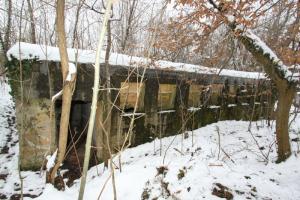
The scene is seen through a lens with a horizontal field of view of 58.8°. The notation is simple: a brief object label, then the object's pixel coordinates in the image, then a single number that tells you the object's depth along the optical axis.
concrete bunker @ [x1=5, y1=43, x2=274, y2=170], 5.50
